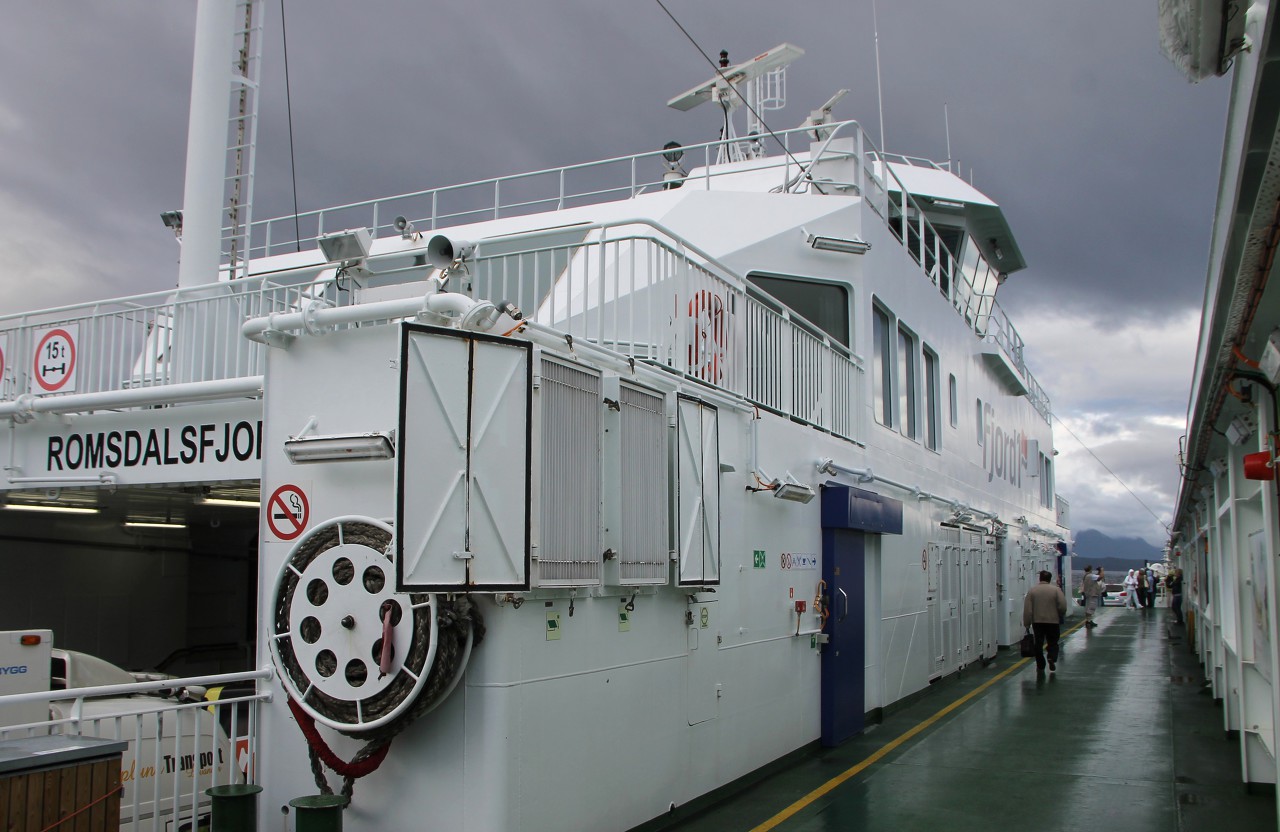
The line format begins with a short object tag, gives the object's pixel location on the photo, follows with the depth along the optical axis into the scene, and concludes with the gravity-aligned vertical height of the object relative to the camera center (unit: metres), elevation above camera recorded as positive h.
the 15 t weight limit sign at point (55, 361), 8.91 +1.44
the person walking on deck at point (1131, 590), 40.66 -2.89
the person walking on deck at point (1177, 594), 30.14 -2.24
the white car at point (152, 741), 5.68 -1.41
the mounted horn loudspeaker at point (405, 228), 12.04 +3.50
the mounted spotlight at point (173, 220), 15.49 +4.61
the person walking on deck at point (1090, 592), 29.92 -2.21
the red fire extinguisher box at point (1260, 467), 5.38 +0.29
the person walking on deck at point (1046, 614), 16.45 -1.51
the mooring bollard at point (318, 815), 5.14 -1.47
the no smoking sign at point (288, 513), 6.25 +0.06
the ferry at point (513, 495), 5.46 +0.21
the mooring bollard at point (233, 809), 5.31 -1.49
